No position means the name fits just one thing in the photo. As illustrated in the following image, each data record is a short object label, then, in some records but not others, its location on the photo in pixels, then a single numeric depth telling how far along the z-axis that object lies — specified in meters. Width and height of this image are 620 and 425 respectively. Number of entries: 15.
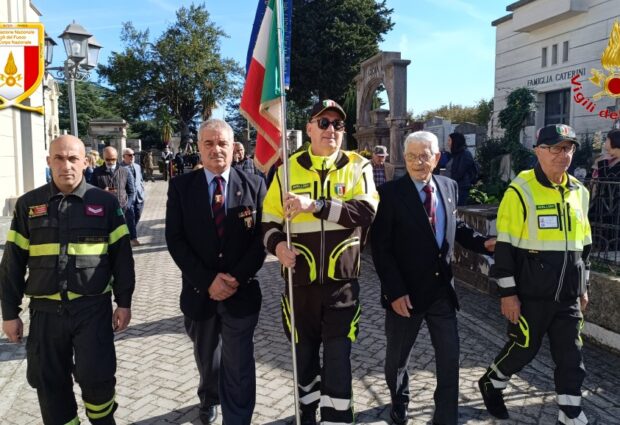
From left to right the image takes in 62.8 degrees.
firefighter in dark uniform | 3.03
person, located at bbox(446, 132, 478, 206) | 8.41
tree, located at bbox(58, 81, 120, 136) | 58.46
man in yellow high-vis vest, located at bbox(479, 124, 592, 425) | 3.39
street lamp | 9.10
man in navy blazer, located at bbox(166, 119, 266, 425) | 3.38
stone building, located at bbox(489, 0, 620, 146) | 16.55
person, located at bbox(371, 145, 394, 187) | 9.93
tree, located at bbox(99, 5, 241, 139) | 40.06
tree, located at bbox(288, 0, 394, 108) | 35.28
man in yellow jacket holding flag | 3.23
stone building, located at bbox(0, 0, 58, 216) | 9.94
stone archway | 11.81
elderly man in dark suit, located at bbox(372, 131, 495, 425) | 3.49
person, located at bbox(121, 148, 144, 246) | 9.71
